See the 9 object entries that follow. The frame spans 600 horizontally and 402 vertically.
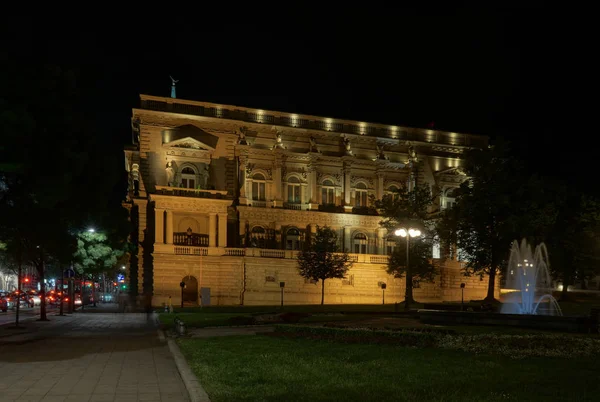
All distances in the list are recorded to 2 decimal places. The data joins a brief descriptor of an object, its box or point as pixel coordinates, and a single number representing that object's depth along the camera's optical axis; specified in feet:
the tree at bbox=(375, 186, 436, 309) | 179.73
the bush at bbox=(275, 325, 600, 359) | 47.01
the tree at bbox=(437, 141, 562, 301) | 157.38
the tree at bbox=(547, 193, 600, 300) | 176.86
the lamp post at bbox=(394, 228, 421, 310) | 147.64
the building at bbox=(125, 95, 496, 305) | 187.93
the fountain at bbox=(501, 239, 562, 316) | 112.16
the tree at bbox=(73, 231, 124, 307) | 165.17
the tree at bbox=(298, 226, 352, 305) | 182.29
